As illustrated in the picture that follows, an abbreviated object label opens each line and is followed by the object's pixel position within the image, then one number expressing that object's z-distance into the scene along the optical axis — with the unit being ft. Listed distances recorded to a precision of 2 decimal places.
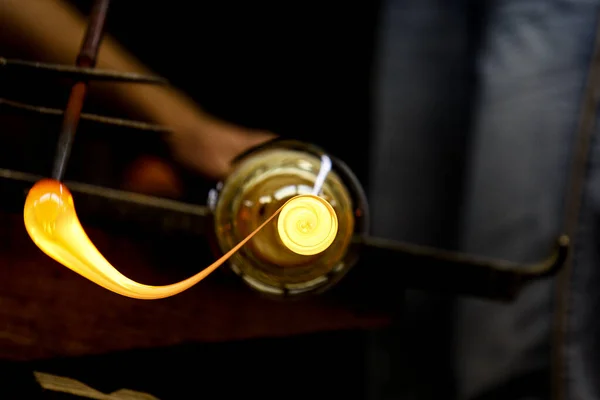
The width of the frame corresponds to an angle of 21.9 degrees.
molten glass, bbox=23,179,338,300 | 3.07
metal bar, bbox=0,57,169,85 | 3.38
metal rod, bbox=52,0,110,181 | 3.26
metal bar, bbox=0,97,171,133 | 3.42
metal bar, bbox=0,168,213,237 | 3.57
